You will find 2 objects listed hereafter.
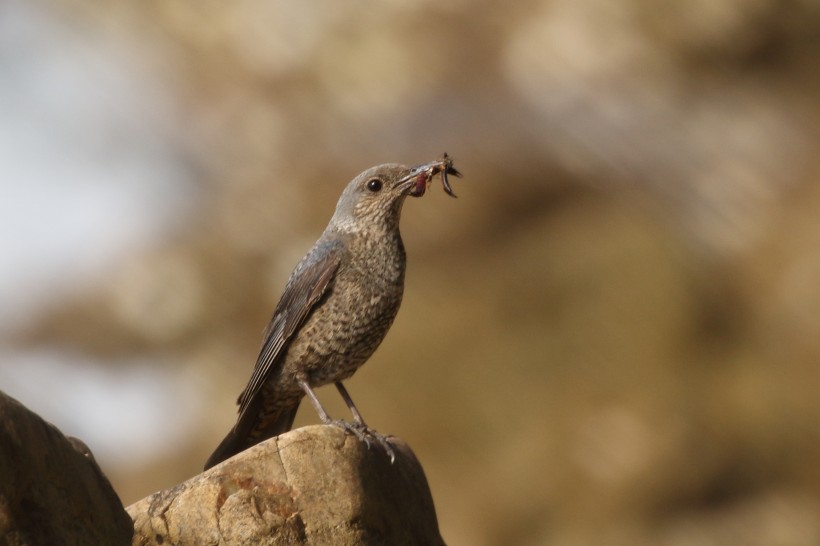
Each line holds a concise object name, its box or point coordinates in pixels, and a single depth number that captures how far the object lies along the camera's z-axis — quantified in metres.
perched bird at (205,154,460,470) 15.15
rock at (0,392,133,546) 9.68
